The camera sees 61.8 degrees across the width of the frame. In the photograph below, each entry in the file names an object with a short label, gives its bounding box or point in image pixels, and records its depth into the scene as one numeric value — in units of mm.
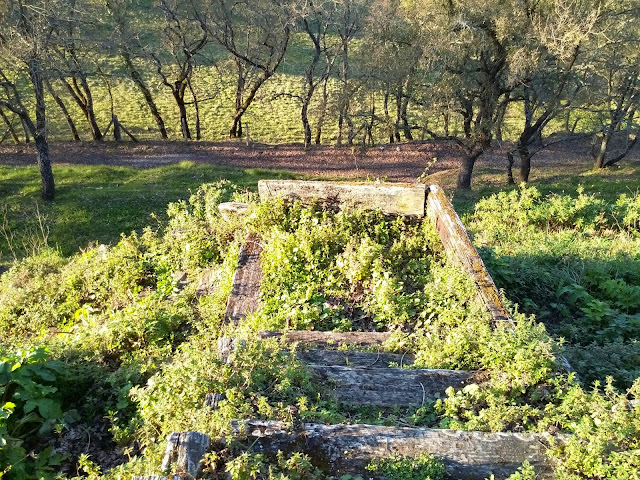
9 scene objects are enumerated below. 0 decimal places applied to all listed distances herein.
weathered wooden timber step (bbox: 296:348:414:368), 4668
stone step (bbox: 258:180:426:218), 7285
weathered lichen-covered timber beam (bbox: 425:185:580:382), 4846
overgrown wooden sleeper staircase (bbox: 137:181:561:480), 3252
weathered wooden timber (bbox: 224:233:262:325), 6008
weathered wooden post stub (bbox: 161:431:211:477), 3035
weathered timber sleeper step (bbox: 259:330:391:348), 5098
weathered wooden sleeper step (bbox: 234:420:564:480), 3252
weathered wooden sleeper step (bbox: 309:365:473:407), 4090
